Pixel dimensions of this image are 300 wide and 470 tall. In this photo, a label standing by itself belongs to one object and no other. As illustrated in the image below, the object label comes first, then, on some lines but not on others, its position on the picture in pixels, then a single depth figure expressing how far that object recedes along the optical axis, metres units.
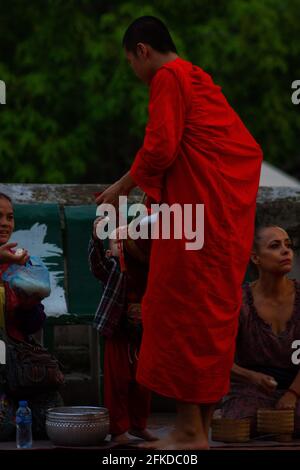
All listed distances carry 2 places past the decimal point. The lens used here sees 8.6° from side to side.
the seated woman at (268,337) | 8.19
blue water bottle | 7.74
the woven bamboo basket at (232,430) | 7.86
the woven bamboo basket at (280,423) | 7.89
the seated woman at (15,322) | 8.02
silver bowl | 7.62
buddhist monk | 7.24
